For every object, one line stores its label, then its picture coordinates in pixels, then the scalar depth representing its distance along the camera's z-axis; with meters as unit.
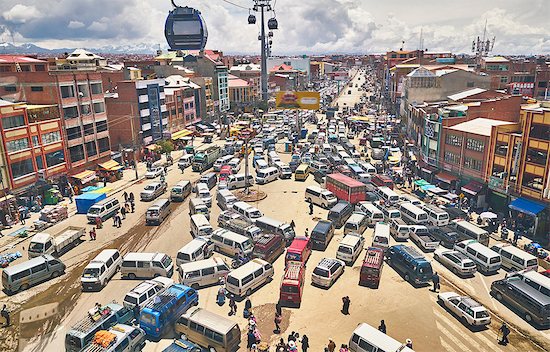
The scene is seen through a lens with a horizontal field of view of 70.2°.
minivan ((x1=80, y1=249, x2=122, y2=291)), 27.14
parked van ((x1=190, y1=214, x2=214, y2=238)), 34.34
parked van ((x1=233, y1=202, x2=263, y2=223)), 37.52
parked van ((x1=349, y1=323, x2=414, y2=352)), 19.48
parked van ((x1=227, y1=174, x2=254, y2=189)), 49.97
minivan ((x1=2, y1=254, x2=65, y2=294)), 27.00
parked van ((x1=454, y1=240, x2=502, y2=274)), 29.45
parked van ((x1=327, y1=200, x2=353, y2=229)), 37.72
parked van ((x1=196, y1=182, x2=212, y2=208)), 43.09
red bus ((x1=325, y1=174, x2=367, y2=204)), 42.16
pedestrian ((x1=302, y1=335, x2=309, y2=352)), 20.72
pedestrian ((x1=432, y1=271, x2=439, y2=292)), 27.02
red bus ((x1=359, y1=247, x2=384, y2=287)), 27.22
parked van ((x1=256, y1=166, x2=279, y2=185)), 52.59
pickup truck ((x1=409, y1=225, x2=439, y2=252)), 33.06
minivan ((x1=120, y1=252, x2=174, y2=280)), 28.30
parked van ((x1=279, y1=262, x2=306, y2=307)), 24.88
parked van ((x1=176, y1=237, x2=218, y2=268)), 29.25
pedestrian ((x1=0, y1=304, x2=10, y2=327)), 23.79
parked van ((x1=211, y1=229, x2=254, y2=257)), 31.09
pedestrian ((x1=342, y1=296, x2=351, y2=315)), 24.34
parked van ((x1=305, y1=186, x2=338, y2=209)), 42.84
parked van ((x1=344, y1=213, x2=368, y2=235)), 35.09
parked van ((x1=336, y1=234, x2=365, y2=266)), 30.52
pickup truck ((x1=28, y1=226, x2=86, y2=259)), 31.22
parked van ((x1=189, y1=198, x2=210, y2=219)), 39.09
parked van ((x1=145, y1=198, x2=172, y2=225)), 38.62
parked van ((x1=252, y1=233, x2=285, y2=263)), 29.89
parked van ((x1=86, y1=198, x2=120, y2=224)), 39.31
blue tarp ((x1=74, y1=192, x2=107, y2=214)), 41.78
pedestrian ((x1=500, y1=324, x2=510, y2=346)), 21.73
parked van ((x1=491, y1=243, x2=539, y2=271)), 28.92
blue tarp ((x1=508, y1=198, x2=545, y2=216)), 35.62
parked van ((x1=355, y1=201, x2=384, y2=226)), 38.09
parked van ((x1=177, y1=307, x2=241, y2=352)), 20.56
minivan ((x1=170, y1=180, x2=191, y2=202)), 45.51
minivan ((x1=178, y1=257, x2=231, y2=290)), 26.88
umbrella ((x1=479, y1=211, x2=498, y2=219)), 37.31
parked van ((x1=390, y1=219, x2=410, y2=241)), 35.25
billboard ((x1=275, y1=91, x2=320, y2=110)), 78.12
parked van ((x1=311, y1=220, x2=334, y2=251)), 33.00
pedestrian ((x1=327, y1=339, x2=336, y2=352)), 20.33
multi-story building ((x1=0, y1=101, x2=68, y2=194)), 41.00
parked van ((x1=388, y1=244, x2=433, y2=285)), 27.47
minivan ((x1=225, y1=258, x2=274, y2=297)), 25.81
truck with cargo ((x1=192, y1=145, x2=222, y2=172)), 59.12
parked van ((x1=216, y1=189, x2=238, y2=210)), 41.69
